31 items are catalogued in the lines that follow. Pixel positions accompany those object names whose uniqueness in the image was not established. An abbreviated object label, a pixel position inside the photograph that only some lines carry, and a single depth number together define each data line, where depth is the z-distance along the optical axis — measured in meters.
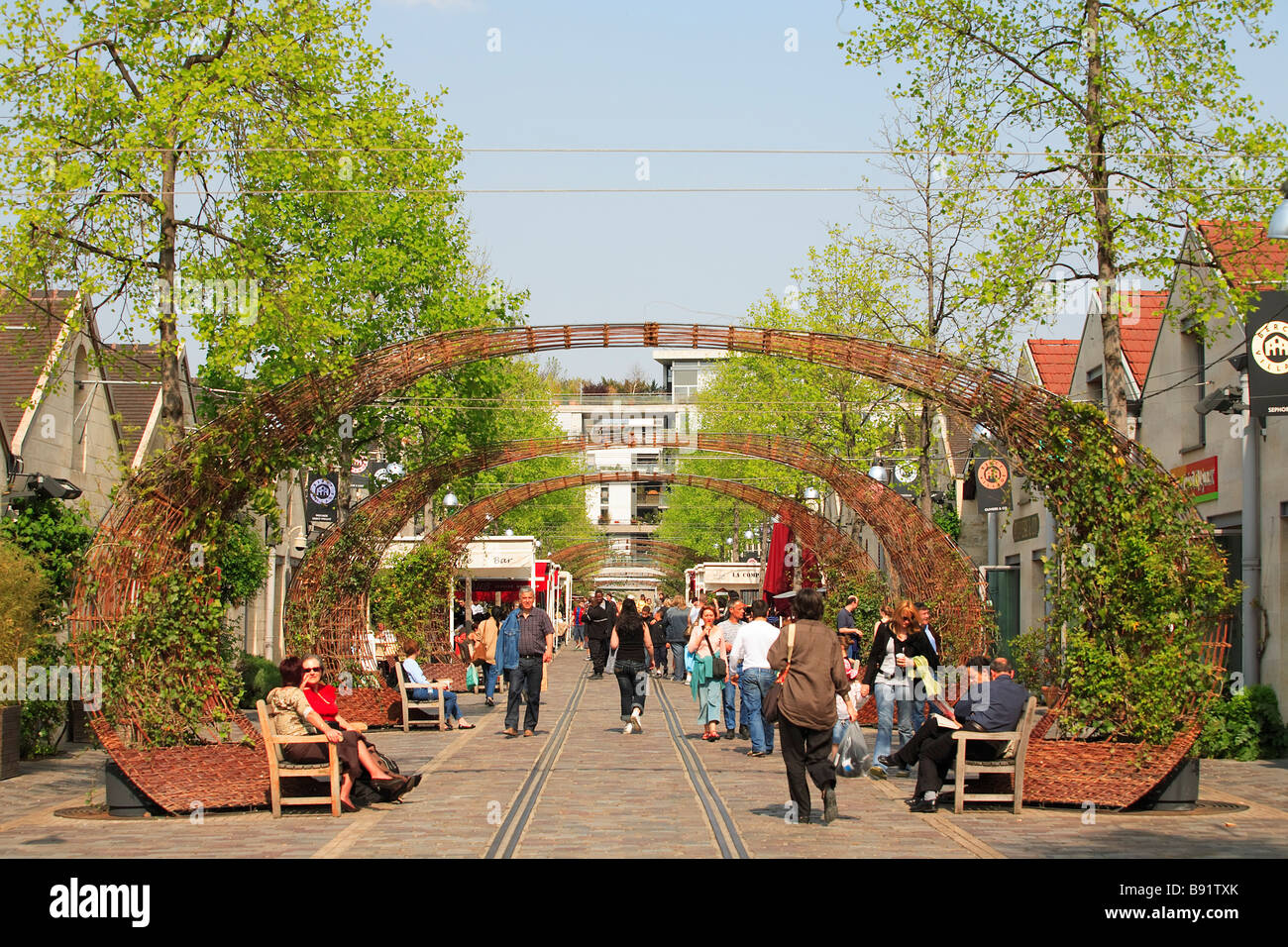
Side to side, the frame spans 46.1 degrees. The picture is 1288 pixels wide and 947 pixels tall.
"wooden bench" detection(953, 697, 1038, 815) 12.92
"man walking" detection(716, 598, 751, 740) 19.94
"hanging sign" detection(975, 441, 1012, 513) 30.09
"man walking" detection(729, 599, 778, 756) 17.77
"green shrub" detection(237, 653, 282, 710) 25.89
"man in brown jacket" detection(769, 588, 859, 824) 11.93
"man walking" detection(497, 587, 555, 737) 19.66
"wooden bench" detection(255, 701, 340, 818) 12.62
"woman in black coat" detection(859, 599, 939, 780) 16.30
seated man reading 13.00
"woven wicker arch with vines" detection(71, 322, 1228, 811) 12.95
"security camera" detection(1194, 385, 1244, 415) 19.44
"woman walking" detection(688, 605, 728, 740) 19.81
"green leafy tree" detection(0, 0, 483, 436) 14.64
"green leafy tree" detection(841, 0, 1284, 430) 15.62
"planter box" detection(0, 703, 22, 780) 15.60
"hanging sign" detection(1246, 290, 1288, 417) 17.78
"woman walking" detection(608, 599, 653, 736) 21.06
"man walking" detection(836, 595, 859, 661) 21.59
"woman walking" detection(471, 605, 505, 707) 26.52
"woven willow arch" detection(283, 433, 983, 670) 22.95
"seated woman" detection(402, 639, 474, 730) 21.98
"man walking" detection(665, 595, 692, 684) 34.88
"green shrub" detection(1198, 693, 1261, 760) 17.80
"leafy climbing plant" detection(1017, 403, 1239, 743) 13.24
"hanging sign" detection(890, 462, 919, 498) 32.69
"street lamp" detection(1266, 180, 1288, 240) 14.08
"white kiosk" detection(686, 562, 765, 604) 52.03
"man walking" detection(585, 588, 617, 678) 32.69
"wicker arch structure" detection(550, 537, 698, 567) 64.56
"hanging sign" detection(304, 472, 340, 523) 31.40
